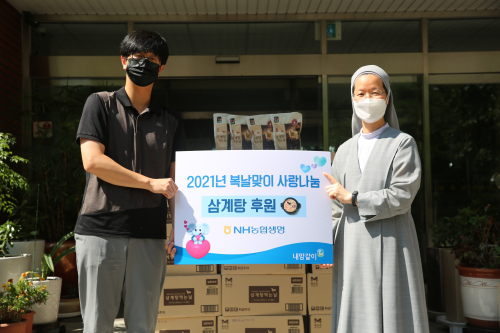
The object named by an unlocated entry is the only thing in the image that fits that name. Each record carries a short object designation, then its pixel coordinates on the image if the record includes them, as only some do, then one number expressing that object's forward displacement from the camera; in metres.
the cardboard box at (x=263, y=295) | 3.16
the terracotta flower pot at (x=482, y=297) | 3.52
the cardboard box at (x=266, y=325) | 3.13
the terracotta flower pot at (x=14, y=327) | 2.92
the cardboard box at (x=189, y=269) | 3.23
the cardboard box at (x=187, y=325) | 3.17
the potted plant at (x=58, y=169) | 4.61
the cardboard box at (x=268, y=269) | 3.18
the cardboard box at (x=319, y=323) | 3.17
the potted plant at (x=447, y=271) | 3.86
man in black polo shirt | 1.77
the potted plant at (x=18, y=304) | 3.02
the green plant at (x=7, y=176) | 3.40
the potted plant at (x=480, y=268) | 3.52
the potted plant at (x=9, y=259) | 3.50
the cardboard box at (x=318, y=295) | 3.17
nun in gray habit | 1.85
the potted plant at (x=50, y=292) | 3.62
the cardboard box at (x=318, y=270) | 3.19
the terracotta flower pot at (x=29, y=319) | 3.15
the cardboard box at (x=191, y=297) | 3.17
